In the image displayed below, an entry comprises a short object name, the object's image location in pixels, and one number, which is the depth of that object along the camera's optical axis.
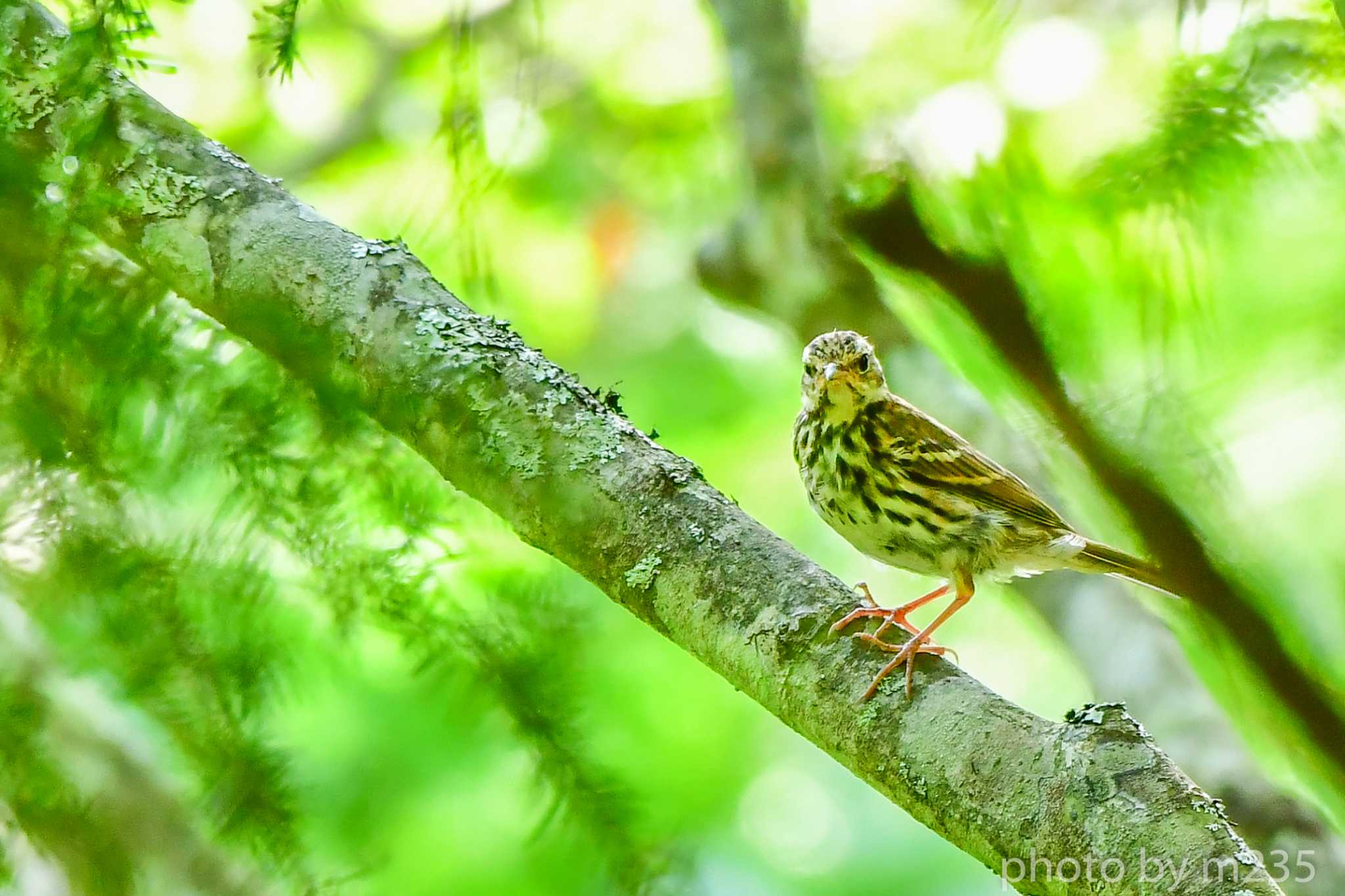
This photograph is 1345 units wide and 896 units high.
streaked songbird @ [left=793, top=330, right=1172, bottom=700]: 7.49
